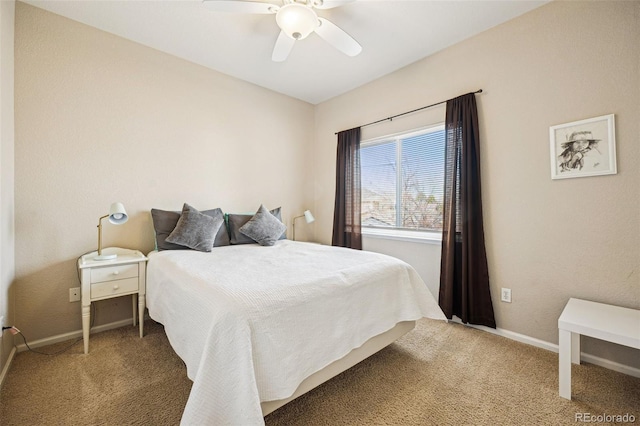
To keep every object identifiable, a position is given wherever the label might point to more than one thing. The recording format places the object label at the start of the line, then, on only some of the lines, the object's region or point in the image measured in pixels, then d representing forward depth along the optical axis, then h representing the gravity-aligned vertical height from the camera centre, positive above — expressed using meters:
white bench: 1.45 -0.65
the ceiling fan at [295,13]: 1.73 +1.34
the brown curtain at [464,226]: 2.42 -0.12
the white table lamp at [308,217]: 3.63 -0.06
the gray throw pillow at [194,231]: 2.50 -0.17
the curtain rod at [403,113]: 2.72 +1.13
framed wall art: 1.86 +0.47
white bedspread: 1.11 -0.56
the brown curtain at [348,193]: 3.51 +0.26
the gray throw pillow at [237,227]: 2.95 -0.16
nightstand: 2.00 -0.52
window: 2.89 +0.36
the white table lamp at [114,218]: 2.14 -0.04
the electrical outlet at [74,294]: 2.30 -0.70
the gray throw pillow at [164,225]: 2.51 -0.12
